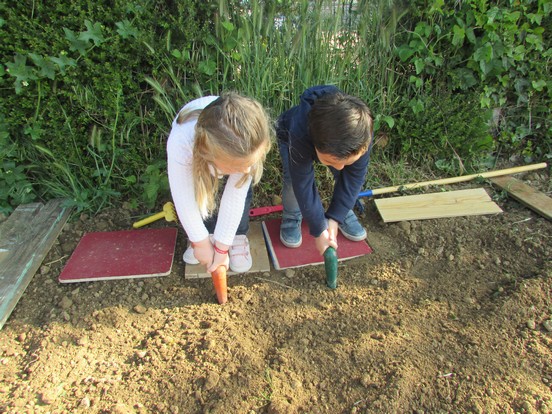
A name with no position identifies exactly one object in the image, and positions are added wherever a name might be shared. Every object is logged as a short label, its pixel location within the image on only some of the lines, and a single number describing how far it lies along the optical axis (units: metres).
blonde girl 1.52
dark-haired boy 1.62
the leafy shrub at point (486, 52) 2.71
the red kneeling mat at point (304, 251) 2.36
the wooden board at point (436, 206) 2.66
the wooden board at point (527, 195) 2.68
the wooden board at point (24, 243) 2.12
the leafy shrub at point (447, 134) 2.92
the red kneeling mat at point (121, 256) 2.24
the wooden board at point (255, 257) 2.25
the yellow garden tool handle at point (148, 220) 2.53
